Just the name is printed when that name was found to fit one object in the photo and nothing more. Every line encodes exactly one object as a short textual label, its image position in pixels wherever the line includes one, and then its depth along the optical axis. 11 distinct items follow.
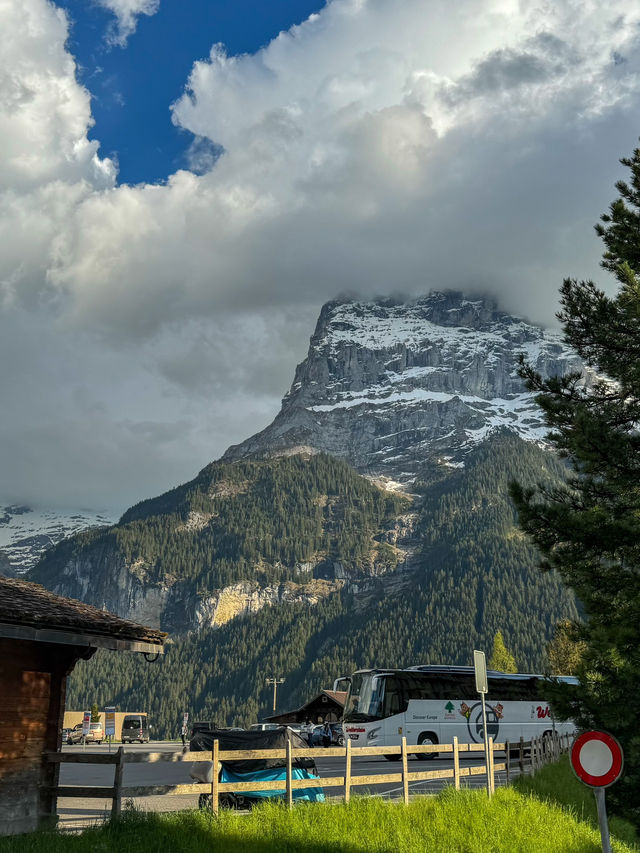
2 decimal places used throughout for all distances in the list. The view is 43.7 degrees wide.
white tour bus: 39.94
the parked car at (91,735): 82.62
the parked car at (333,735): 46.83
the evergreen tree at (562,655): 73.94
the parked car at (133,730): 88.46
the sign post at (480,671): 23.16
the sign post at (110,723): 90.88
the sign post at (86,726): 79.01
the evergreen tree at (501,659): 104.62
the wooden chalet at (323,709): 79.80
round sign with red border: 10.09
